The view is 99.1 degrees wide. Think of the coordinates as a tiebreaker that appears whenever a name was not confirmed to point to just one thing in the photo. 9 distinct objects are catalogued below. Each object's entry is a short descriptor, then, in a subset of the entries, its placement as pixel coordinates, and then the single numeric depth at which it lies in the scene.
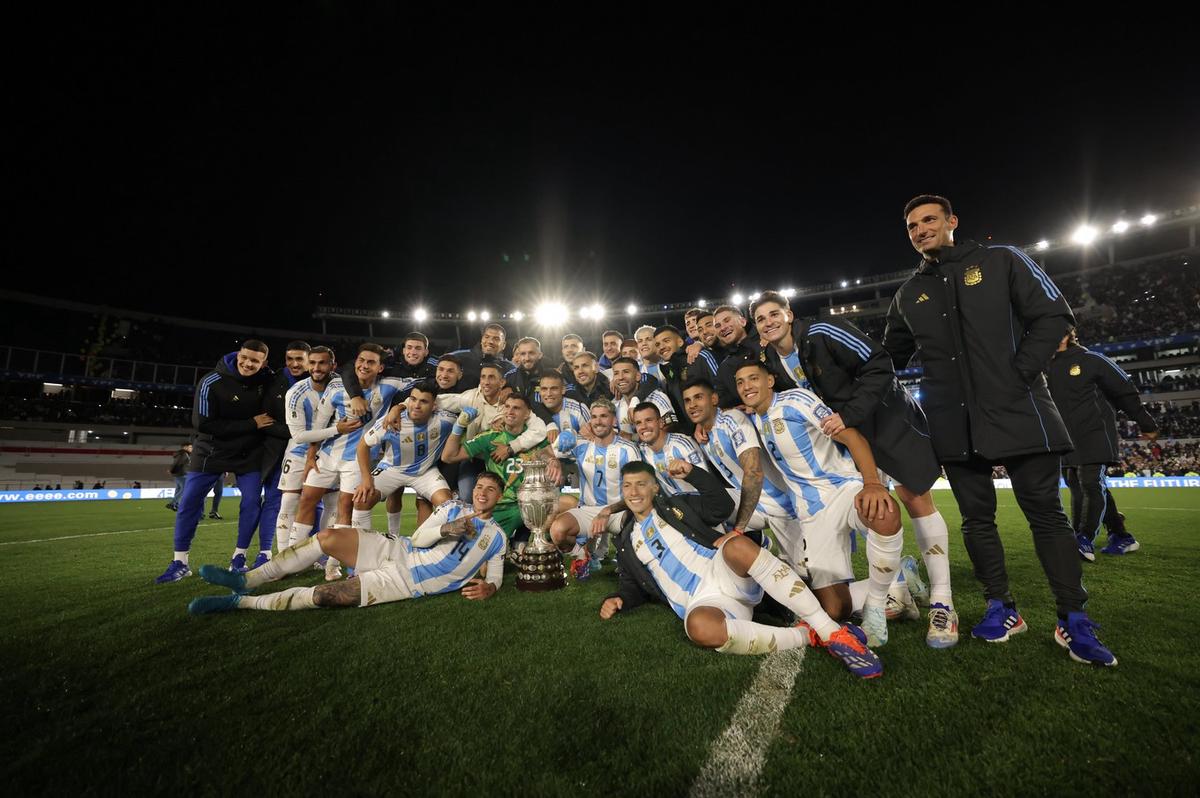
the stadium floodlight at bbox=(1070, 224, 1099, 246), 33.31
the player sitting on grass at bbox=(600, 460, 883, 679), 2.60
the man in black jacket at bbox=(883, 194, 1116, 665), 2.64
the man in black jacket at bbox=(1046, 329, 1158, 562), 4.83
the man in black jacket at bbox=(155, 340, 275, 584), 5.52
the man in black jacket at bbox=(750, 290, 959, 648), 3.02
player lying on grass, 3.67
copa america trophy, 4.22
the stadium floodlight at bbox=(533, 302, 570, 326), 38.91
